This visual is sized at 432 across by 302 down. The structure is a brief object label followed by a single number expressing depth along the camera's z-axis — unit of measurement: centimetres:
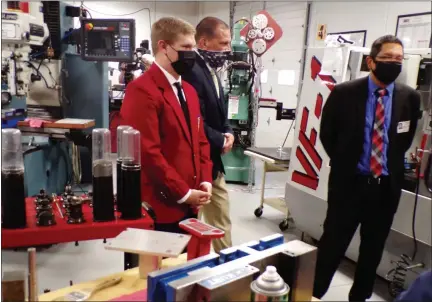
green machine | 266
